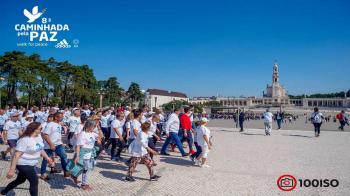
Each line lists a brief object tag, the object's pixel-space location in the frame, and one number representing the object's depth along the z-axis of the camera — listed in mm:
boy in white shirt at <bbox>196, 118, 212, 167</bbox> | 8312
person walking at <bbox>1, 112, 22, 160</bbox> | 8727
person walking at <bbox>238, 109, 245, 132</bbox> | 21825
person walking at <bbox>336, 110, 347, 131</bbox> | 22420
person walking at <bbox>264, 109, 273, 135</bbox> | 18753
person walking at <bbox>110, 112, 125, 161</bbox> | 9047
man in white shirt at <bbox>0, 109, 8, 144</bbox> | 12219
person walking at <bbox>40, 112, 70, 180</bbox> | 6914
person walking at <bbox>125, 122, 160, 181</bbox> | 6673
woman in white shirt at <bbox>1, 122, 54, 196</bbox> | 4696
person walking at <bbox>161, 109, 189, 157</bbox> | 10289
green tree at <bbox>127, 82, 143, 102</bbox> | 93375
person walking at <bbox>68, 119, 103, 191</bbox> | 6012
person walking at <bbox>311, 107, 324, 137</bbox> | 17275
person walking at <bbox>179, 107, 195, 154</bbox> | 10462
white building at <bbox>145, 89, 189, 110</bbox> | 150675
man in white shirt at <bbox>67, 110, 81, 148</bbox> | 9989
